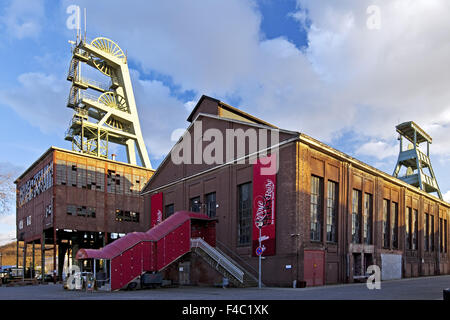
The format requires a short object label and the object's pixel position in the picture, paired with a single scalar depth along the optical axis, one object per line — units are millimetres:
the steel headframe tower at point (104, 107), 64250
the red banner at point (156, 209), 44656
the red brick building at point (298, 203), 29156
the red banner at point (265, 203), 29828
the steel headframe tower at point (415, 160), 60094
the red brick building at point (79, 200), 49375
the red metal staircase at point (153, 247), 27594
